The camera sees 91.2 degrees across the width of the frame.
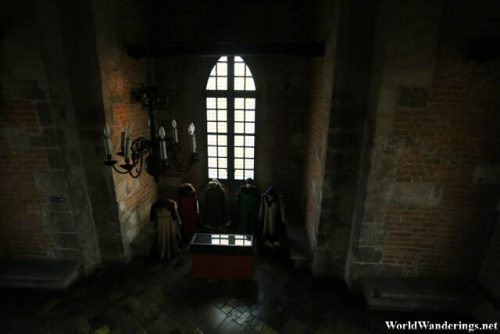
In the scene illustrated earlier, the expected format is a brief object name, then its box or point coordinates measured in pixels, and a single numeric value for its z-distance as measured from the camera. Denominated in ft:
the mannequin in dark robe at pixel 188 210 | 15.53
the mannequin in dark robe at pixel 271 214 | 15.57
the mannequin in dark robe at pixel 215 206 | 15.81
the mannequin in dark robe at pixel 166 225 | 14.16
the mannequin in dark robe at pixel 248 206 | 15.79
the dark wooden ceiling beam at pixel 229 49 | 12.35
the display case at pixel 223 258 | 12.27
